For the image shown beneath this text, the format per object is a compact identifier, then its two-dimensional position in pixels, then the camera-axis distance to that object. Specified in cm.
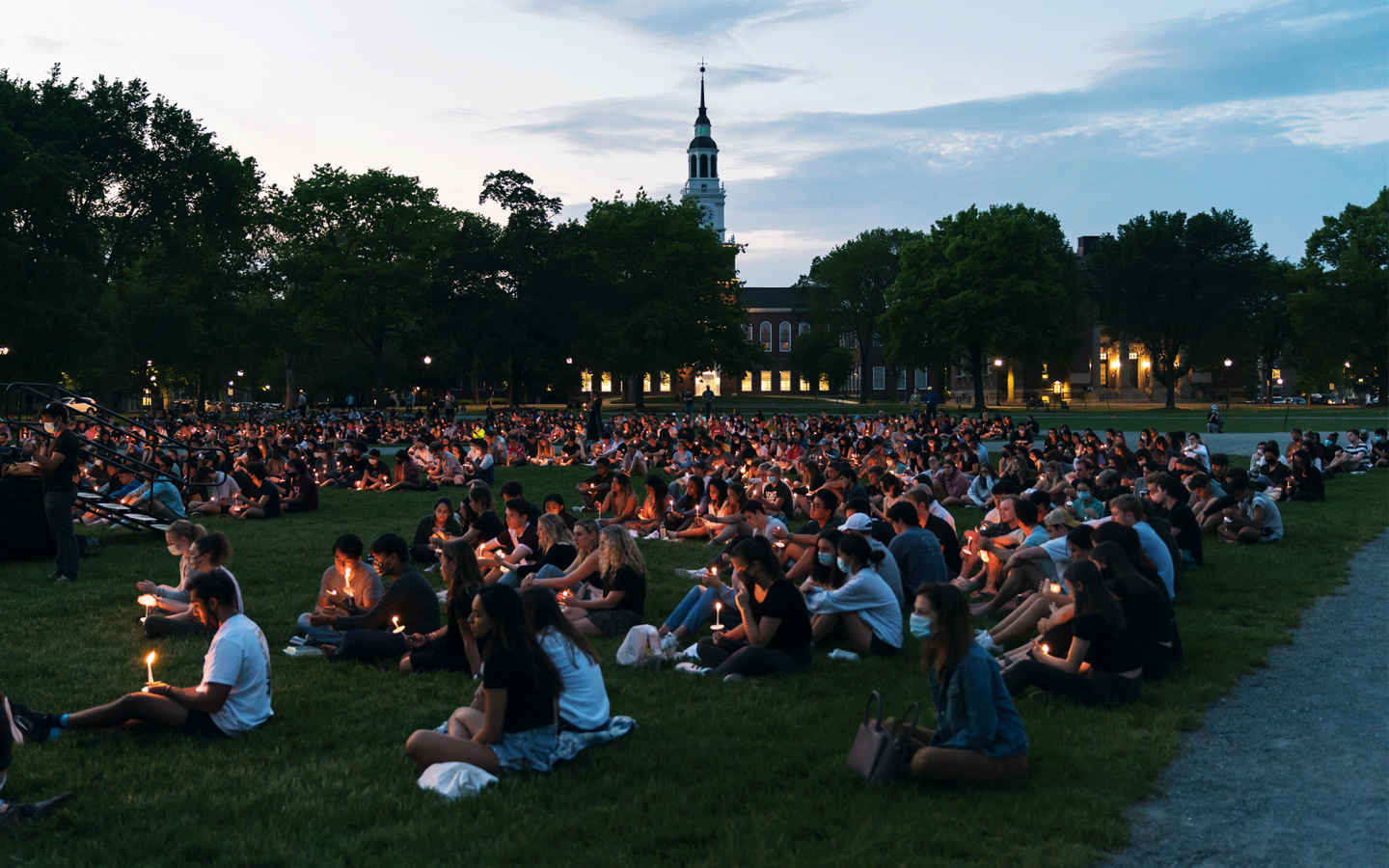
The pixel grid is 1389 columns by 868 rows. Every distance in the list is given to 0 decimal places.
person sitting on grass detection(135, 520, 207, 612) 914
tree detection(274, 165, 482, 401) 6569
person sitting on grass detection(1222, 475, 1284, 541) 1409
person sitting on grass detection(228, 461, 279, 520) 1795
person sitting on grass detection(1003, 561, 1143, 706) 693
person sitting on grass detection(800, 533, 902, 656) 830
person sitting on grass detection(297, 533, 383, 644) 877
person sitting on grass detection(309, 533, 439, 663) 827
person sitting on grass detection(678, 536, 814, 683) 765
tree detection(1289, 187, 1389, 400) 6425
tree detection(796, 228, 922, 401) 9019
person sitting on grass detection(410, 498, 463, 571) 1286
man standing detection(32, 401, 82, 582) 1157
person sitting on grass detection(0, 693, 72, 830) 511
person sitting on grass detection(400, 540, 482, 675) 726
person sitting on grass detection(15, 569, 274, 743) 629
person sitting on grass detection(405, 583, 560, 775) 532
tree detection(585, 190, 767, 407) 6525
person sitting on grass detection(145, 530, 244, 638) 783
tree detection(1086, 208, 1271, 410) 6725
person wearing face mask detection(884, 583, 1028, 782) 532
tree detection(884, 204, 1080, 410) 6191
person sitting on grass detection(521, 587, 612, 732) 557
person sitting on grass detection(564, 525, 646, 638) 906
